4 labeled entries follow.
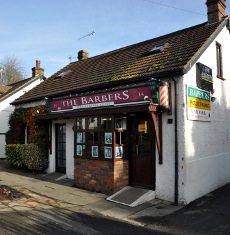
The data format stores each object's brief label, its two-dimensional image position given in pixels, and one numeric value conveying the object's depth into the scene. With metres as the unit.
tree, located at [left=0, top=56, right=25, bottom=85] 36.47
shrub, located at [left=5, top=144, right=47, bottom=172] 11.98
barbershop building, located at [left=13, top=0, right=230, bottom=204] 7.59
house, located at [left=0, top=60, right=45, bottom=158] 19.94
